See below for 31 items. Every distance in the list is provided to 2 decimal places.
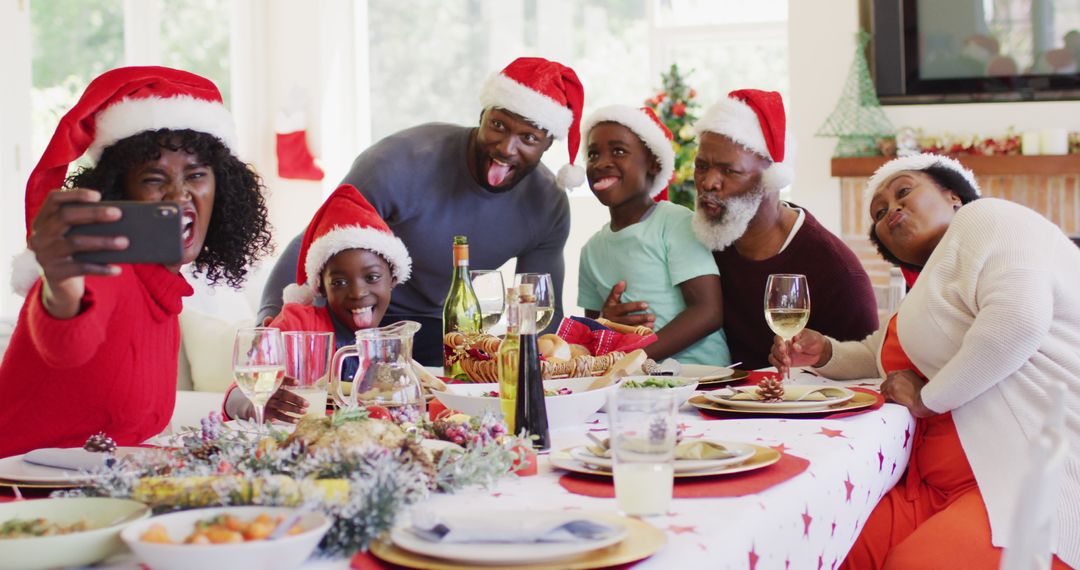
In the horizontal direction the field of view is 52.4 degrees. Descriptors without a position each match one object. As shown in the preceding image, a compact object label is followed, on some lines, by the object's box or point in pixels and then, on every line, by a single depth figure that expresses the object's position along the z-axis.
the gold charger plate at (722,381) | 2.13
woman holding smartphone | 1.64
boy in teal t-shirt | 2.77
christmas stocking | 6.88
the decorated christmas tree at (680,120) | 5.71
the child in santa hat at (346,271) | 2.62
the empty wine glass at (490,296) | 2.32
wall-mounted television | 5.25
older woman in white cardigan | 1.81
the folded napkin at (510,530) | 0.98
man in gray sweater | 2.94
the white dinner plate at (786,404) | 1.77
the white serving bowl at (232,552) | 0.85
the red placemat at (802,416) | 1.78
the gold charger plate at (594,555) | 0.93
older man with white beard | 2.76
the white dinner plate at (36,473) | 1.24
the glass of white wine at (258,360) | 1.42
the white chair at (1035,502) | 0.96
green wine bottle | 2.36
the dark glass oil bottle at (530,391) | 1.40
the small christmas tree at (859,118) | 5.53
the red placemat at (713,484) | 1.23
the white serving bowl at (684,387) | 1.84
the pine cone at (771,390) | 1.85
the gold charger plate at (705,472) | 1.27
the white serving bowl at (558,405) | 1.60
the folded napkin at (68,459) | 1.32
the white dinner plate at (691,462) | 1.28
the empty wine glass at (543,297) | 2.05
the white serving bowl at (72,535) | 0.91
